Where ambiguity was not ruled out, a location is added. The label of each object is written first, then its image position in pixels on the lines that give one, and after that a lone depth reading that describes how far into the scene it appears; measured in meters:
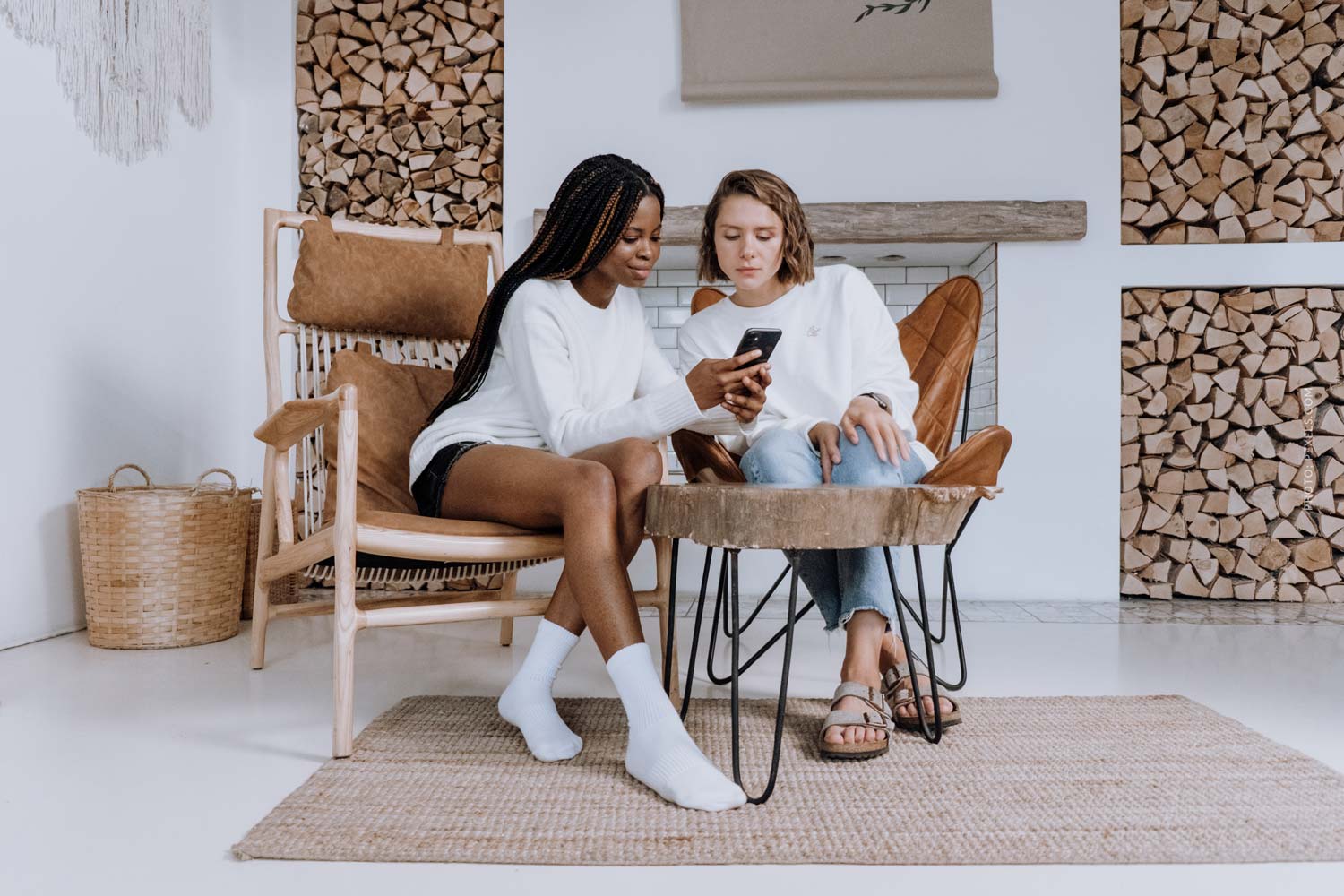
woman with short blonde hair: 1.48
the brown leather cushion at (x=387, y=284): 2.01
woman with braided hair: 1.32
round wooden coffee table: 1.19
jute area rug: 1.08
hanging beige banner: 2.99
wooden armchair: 1.46
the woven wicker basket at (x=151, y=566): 2.28
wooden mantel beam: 2.94
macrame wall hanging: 2.44
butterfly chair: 2.05
